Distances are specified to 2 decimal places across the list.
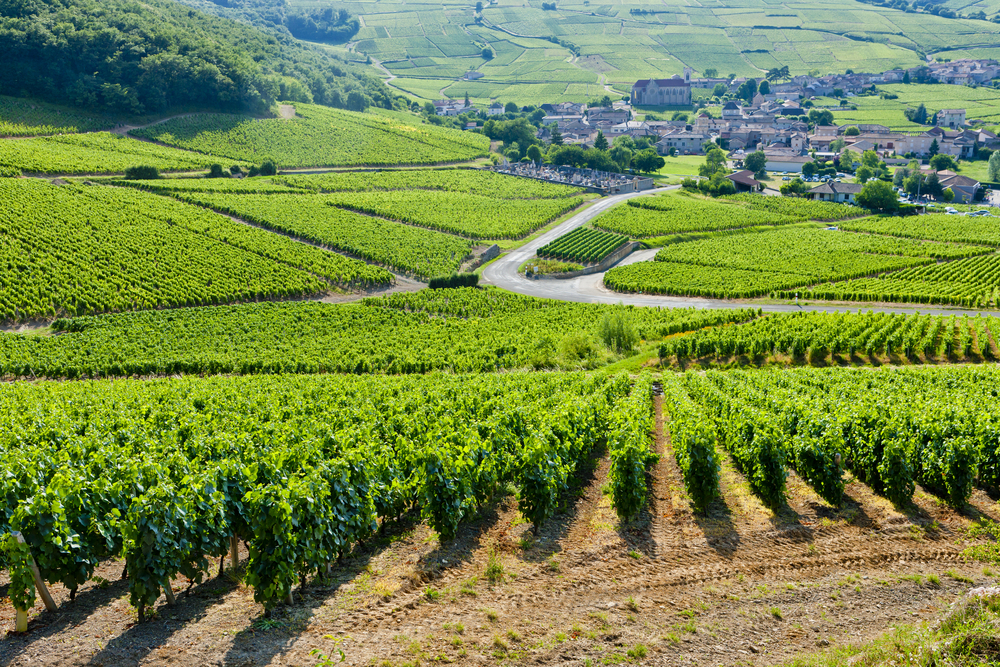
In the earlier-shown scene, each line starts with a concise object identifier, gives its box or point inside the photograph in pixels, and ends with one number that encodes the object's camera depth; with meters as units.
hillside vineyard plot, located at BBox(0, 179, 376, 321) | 60.81
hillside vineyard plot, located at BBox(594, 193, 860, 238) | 103.69
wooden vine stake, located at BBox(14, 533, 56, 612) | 13.12
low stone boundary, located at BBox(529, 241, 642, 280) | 81.56
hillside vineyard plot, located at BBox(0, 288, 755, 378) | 47.38
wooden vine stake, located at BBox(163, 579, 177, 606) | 13.75
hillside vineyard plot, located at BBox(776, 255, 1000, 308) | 61.21
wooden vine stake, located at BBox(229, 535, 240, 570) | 15.82
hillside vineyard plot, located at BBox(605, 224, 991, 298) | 72.62
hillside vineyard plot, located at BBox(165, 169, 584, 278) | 83.62
